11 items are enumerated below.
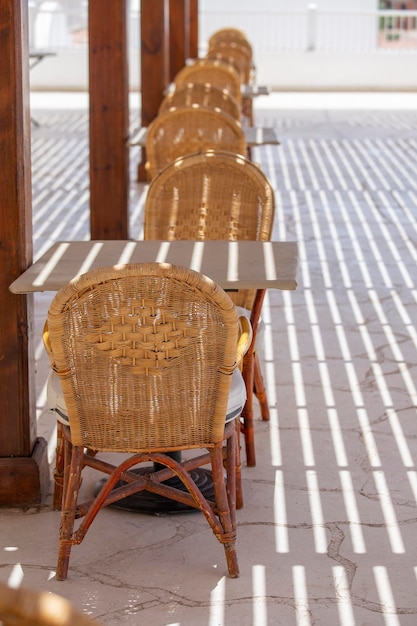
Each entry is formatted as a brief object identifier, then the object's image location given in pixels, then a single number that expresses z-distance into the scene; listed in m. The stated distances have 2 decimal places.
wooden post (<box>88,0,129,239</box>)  6.38
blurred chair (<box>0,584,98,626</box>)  1.10
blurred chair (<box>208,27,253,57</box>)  12.74
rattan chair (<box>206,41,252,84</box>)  11.89
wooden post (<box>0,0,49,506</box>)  3.21
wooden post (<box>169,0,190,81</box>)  11.52
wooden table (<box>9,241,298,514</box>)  3.12
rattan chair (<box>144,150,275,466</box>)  4.04
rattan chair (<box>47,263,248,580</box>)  2.69
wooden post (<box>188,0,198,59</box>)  14.12
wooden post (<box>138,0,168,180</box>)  8.79
